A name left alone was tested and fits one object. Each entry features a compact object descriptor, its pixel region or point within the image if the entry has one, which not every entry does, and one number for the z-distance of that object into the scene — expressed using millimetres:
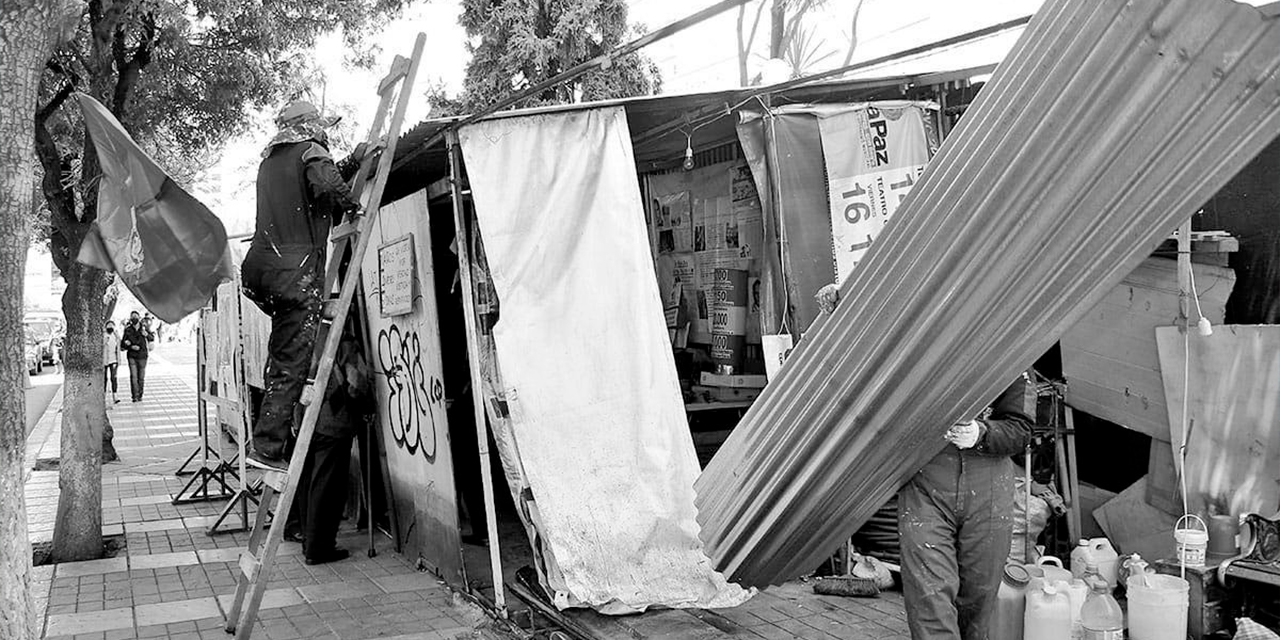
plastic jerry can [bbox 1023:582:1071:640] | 4488
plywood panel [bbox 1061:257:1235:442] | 5316
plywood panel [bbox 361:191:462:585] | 6383
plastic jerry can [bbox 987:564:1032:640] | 4680
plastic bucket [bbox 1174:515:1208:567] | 4648
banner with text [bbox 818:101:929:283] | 6016
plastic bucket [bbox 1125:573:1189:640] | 4469
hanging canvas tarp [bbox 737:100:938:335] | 6023
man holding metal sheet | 3953
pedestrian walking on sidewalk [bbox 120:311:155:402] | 21891
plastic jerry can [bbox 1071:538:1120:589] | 5172
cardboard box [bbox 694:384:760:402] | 7543
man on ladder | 5801
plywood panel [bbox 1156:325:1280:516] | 4844
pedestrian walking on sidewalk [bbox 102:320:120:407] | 21453
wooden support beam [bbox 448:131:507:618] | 5676
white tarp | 5535
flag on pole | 4578
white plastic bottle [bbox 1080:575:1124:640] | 4324
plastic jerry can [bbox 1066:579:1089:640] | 4645
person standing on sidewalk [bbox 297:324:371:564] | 7391
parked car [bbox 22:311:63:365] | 34250
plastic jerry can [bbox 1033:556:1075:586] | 4721
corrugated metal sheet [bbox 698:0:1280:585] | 2150
